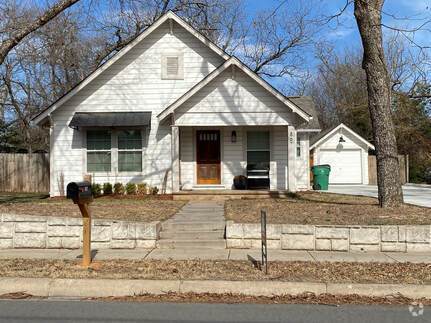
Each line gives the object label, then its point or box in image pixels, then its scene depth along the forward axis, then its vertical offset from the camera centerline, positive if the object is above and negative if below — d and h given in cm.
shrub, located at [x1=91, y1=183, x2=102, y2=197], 1926 -52
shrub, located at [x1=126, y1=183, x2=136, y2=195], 1923 -54
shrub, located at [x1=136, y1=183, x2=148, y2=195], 1933 -54
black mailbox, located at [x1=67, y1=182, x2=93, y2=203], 788 -25
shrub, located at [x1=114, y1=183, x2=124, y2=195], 1930 -53
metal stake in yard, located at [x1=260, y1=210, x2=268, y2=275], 799 -111
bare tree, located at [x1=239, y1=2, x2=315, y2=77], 3559 +835
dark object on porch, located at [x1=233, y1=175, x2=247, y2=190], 1964 -37
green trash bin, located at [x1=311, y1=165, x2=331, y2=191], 2358 -27
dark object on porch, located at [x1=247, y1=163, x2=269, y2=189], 2003 -3
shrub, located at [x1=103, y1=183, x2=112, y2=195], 1933 -52
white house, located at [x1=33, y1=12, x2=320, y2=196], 1958 +171
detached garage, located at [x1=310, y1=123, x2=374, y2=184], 3014 +106
